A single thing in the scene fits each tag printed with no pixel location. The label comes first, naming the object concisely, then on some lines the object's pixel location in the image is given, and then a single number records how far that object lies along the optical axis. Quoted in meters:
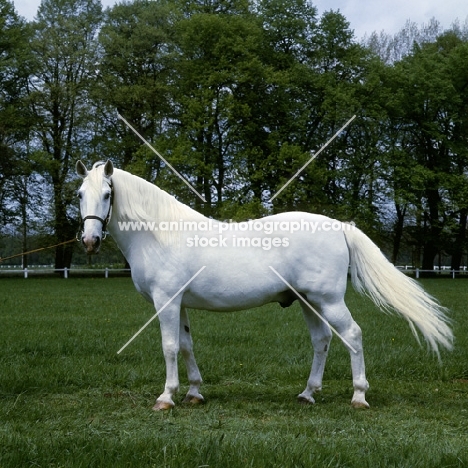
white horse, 5.74
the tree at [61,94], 31.70
